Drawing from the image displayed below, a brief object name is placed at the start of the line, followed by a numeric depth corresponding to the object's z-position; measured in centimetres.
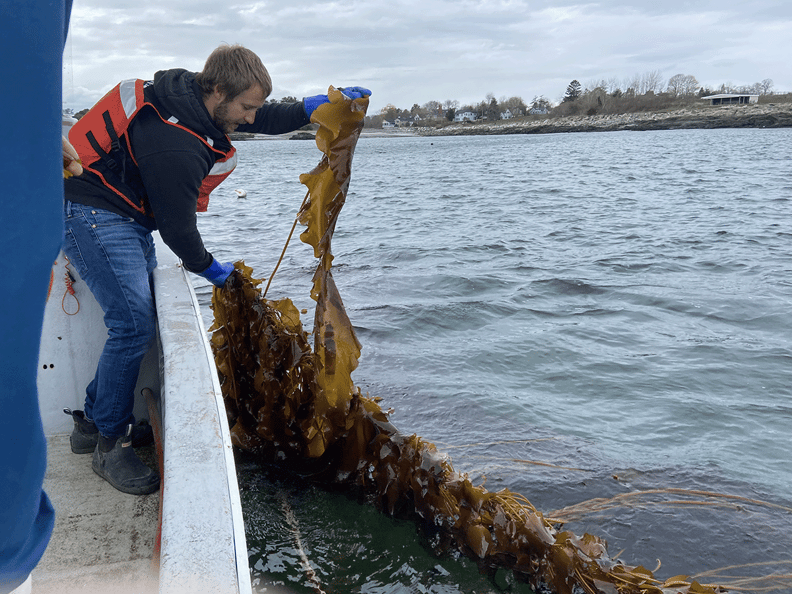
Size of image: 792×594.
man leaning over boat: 236
